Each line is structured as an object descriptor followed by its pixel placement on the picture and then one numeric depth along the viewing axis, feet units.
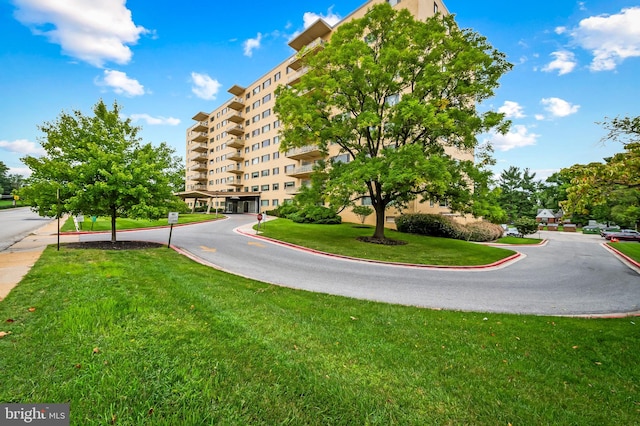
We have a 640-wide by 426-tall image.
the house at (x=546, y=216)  205.36
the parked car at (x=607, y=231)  119.58
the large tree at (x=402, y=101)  48.70
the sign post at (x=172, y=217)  40.81
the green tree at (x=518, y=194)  218.38
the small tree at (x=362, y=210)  73.05
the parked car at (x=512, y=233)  120.47
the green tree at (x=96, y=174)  35.35
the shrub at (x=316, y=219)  96.78
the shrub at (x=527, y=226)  112.20
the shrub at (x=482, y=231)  85.92
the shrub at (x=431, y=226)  79.41
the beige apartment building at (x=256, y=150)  110.04
